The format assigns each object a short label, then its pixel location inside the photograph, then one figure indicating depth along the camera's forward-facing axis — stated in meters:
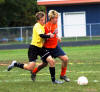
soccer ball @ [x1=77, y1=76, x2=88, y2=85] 15.04
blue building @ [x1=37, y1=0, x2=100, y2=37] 65.25
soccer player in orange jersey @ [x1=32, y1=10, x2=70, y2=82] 16.61
